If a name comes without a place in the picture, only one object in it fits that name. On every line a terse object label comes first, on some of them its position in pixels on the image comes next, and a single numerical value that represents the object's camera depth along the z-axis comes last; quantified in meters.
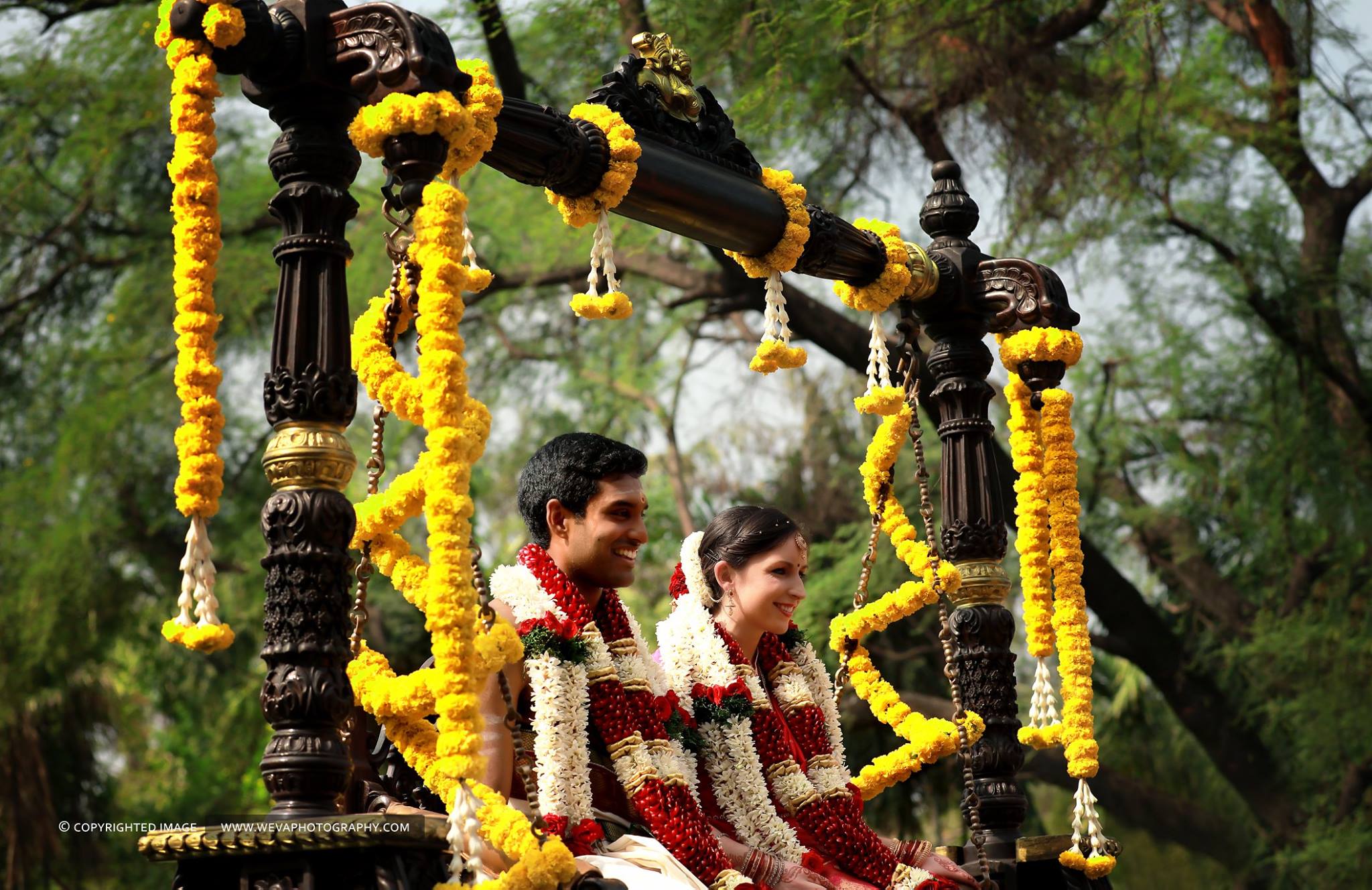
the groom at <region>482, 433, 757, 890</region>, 6.72
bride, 8.05
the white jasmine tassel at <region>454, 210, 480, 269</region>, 6.34
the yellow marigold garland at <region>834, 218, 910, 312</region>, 9.35
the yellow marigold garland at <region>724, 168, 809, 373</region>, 8.35
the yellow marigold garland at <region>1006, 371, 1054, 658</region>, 10.03
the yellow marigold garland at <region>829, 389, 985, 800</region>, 9.18
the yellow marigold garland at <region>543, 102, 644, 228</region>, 7.42
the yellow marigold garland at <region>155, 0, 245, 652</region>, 5.88
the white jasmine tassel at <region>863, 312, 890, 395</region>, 9.17
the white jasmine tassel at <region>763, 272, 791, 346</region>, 8.44
